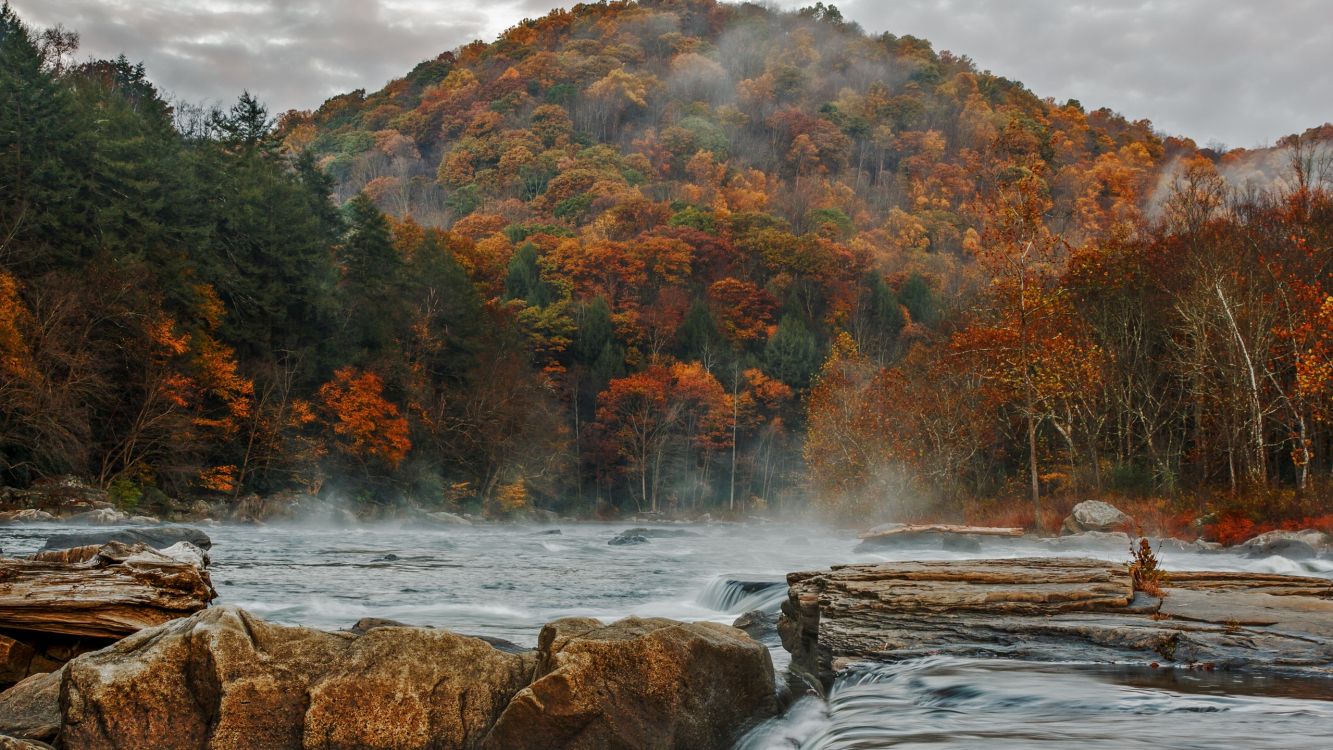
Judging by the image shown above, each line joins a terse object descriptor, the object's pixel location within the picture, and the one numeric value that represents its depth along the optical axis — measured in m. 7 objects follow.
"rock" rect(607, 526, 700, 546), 41.02
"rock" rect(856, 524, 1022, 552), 33.00
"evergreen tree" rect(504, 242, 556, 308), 92.62
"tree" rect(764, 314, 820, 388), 92.56
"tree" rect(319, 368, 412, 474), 59.03
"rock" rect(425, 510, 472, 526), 58.40
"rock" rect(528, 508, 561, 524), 70.62
